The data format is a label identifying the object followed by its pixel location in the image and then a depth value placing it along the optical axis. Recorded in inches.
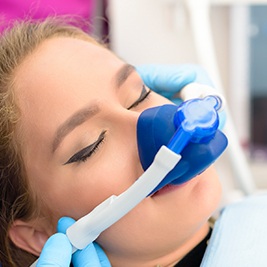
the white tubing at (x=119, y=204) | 20.7
